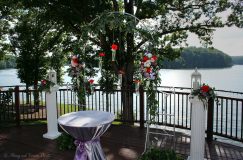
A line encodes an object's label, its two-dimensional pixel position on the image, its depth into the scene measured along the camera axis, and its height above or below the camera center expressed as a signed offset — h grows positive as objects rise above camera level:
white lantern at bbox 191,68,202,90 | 4.82 -0.22
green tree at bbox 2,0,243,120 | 8.23 +1.72
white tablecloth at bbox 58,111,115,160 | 3.99 -0.95
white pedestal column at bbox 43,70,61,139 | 6.33 -0.99
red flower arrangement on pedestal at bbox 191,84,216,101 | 4.66 -0.43
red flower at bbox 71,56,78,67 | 5.14 +0.13
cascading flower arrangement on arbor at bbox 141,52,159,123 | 4.32 -0.17
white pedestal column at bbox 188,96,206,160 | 4.80 -1.13
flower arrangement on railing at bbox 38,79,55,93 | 6.23 -0.40
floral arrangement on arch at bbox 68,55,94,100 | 5.20 -0.23
